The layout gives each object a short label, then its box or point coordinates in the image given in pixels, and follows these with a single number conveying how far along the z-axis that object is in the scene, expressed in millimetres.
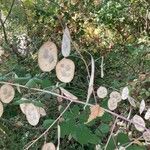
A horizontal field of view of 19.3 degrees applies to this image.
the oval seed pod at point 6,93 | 669
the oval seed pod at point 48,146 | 655
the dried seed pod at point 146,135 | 768
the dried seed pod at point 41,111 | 769
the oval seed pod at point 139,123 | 755
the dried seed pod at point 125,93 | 797
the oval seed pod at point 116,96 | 789
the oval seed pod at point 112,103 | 784
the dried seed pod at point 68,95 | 683
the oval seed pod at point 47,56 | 610
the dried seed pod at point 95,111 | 700
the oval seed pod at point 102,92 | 779
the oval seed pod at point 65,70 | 619
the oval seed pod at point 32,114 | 676
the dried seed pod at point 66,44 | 610
